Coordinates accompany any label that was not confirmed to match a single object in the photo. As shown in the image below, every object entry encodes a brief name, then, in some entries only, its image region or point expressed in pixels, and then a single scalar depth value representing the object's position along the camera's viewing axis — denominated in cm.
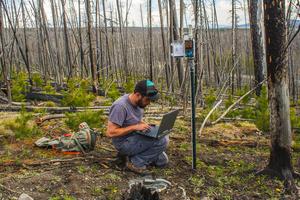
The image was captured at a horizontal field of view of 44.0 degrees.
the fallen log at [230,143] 620
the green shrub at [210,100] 875
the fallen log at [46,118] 685
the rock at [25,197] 331
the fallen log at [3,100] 944
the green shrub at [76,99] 826
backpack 502
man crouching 416
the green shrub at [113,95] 991
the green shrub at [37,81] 1419
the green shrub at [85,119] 598
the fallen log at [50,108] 789
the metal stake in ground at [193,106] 433
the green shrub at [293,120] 697
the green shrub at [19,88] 984
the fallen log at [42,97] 1080
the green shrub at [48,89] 1191
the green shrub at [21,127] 549
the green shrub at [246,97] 826
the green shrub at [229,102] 835
